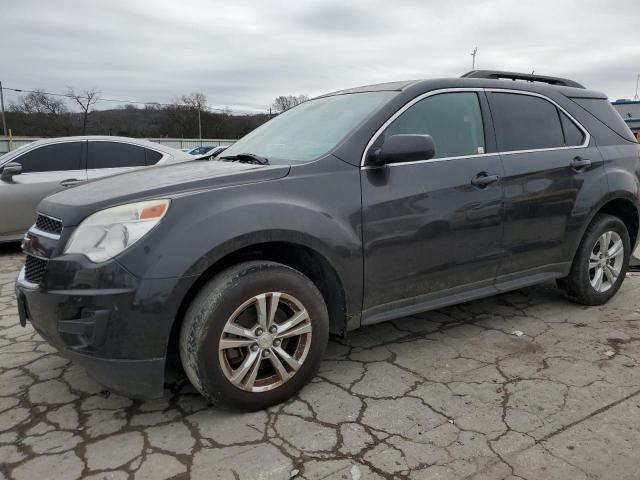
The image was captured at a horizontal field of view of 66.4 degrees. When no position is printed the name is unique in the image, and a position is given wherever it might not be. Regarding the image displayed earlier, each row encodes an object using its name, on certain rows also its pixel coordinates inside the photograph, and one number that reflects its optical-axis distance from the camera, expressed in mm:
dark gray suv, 2277
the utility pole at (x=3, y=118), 40475
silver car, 6196
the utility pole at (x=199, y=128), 56562
